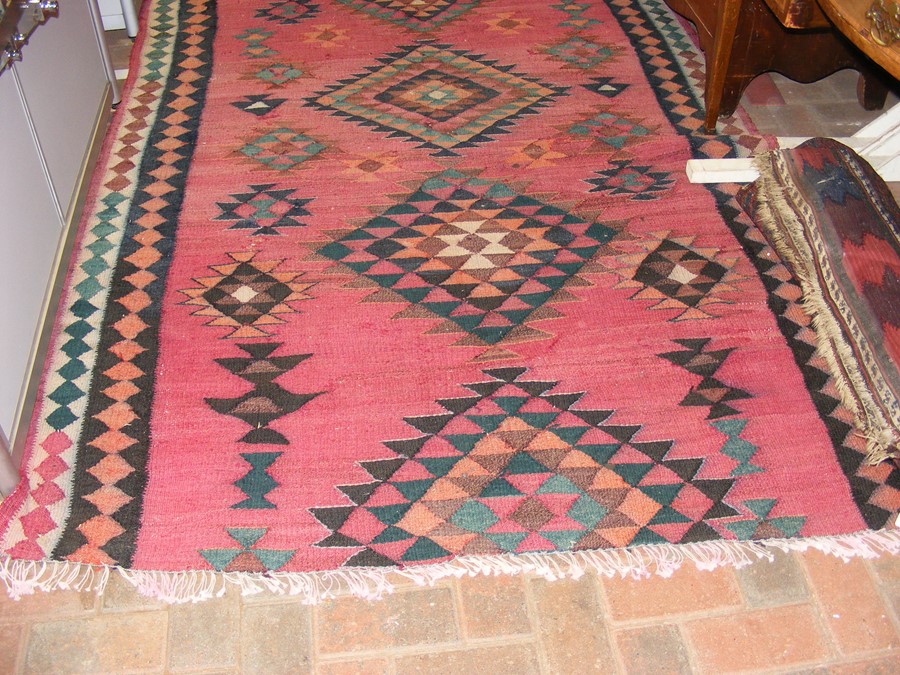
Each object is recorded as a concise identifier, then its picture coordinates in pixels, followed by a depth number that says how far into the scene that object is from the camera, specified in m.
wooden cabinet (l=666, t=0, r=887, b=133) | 2.59
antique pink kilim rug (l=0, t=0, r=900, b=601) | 1.76
